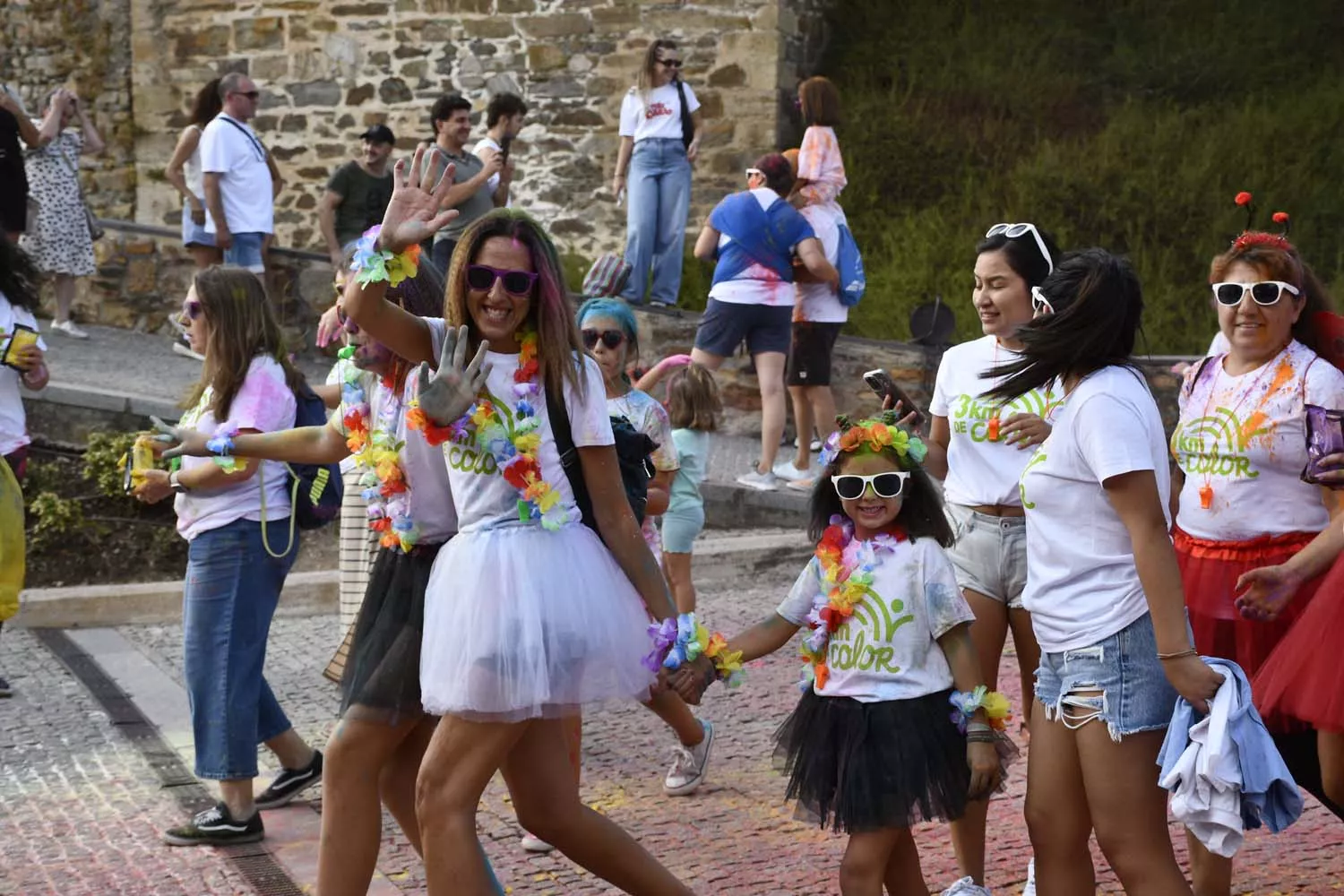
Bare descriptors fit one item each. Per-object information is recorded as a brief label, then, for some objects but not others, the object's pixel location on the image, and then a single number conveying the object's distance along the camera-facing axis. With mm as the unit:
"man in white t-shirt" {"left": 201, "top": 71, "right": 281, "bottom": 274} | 12016
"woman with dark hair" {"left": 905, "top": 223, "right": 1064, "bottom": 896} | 4938
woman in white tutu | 4035
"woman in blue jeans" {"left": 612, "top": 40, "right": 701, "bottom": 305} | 12734
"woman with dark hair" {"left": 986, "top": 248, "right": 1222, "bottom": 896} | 3742
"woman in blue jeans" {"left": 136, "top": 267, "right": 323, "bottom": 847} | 5613
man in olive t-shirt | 12891
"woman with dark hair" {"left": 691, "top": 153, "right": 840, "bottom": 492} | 10195
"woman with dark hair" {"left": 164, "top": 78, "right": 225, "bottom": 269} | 12344
